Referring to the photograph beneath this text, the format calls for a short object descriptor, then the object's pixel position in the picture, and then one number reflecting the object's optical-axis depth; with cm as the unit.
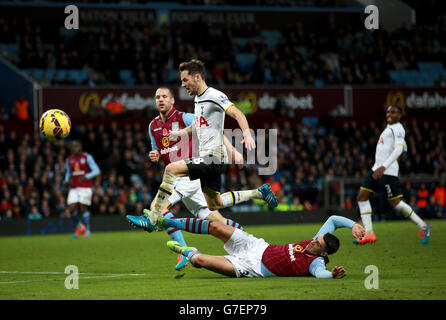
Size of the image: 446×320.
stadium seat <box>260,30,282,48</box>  3266
